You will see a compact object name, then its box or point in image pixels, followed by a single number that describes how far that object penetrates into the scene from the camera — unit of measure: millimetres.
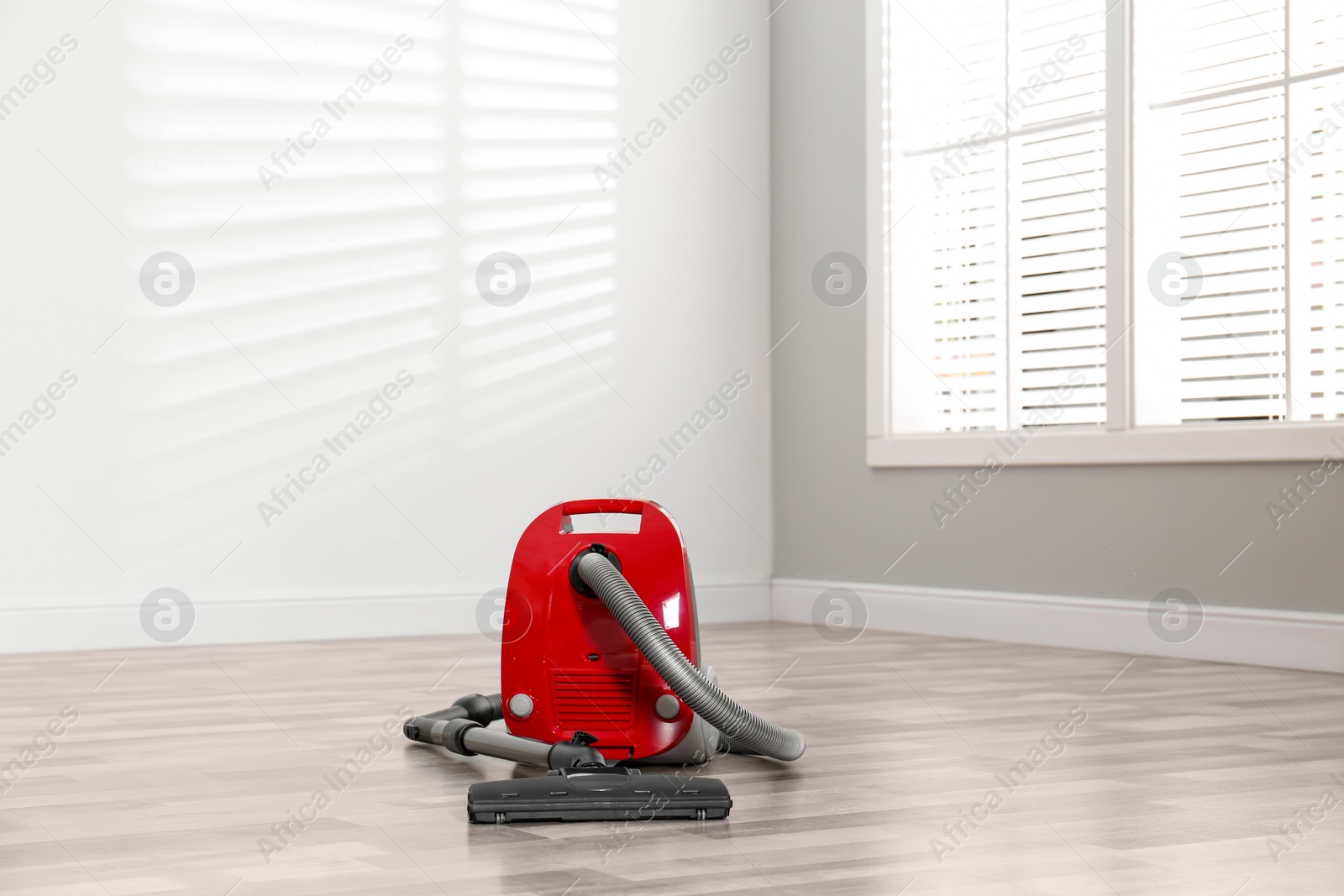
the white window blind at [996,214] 4141
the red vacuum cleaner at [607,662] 1973
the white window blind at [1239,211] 3561
